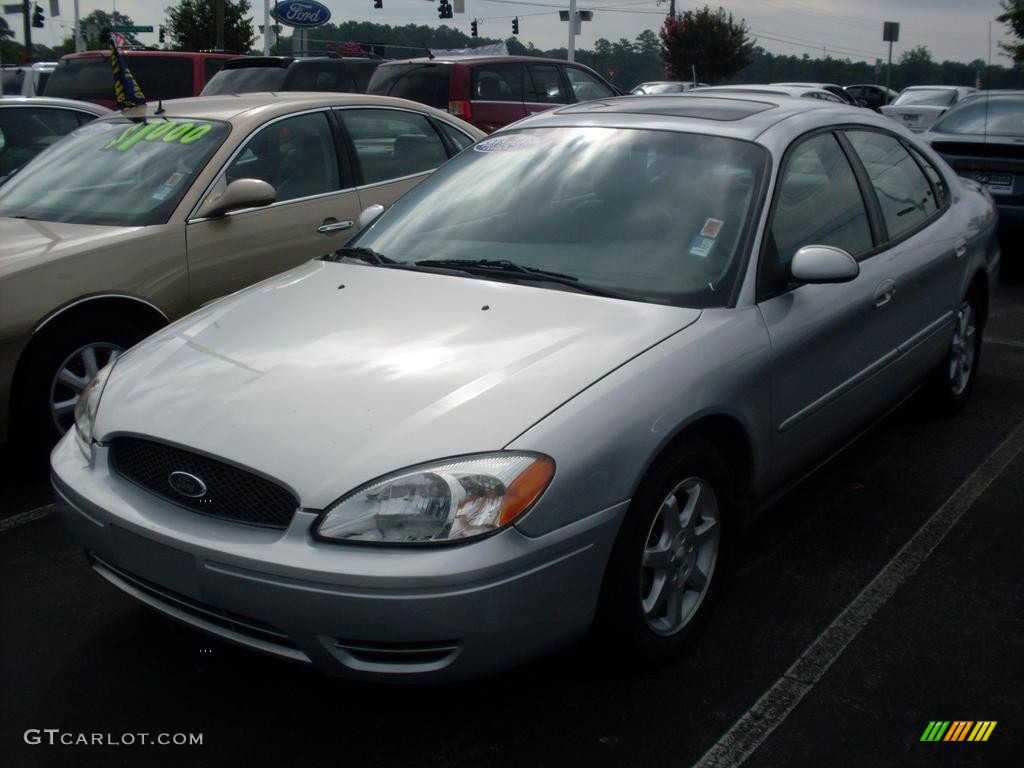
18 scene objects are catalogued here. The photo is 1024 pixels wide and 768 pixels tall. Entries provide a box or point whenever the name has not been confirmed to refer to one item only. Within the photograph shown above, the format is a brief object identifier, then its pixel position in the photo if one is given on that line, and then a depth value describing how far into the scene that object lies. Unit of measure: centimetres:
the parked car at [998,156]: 866
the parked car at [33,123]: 721
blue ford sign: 2439
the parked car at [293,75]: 1369
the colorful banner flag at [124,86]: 593
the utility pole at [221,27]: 3051
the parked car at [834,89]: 1542
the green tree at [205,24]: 3538
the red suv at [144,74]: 1398
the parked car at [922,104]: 1994
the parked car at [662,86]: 2358
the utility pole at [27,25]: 4206
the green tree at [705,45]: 4744
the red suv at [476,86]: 1242
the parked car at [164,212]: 444
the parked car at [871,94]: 2382
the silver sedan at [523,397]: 251
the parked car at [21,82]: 1424
